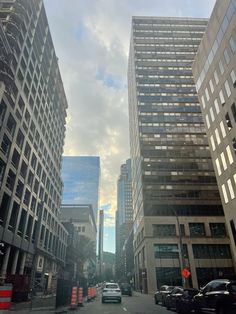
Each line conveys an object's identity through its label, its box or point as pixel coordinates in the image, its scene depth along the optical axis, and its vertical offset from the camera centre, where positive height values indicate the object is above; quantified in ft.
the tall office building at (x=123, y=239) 486.59 +125.82
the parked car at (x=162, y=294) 74.57 +1.42
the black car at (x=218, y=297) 36.86 +0.24
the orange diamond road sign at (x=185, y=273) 87.12 +7.70
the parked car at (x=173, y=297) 58.12 +0.50
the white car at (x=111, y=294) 83.61 +1.74
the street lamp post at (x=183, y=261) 91.78 +11.77
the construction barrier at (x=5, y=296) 28.94 +0.53
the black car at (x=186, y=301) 51.79 -0.28
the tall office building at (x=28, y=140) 118.37 +81.58
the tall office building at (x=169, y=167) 187.21 +100.80
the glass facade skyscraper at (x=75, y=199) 645.92 +219.29
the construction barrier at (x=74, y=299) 58.97 +0.33
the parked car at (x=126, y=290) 141.49 +4.78
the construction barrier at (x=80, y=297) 67.38 +0.82
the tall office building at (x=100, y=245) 517.55 +101.57
